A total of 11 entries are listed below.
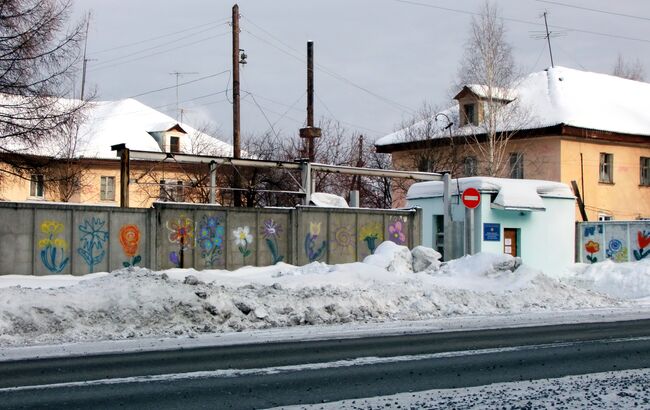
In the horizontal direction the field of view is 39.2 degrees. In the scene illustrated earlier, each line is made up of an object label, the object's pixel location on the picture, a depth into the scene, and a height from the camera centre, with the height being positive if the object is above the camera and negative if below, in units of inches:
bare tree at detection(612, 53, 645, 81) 3206.2 +510.5
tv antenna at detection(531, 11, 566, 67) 2212.2 +445.9
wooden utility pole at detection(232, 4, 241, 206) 1300.4 +202.7
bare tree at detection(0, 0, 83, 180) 936.9 +143.4
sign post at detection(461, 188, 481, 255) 987.3 +6.9
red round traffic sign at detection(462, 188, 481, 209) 986.1 +23.5
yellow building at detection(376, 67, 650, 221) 1787.6 +160.2
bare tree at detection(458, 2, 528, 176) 1771.7 +240.1
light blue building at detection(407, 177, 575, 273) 1254.9 +1.3
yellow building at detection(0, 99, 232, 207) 1973.4 +165.5
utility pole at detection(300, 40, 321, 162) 1418.6 +180.7
